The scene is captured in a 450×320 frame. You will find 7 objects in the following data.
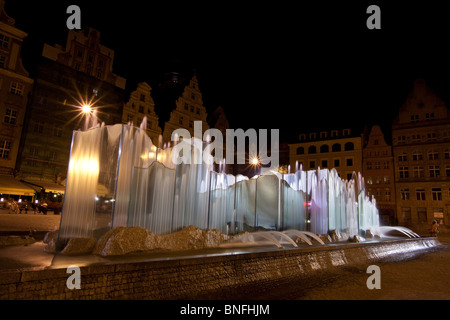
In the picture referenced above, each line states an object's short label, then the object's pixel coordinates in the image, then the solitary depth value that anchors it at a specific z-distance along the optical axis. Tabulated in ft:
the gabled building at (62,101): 97.19
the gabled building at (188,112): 130.65
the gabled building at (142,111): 121.39
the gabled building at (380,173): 156.14
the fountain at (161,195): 33.55
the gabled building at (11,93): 92.94
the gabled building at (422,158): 145.69
